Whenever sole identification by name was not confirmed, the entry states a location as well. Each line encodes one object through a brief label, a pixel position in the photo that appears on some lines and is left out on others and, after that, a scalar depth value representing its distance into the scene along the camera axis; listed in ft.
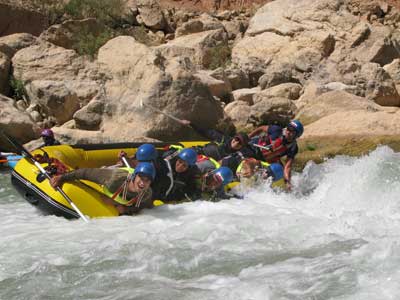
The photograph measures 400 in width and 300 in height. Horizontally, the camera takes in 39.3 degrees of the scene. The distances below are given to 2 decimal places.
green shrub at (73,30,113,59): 45.32
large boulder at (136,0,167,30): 62.85
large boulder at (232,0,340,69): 48.42
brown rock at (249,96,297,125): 34.78
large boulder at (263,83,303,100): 40.73
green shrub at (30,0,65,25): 56.18
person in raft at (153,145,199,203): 18.79
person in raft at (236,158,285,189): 21.21
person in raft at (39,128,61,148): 24.58
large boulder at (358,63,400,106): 41.29
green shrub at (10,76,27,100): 36.55
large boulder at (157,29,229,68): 47.98
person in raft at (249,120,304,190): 23.29
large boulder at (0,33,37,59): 39.60
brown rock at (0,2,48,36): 50.88
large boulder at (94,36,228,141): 30.42
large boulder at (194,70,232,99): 39.06
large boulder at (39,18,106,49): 45.14
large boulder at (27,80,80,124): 33.65
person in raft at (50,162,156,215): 17.24
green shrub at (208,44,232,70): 48.44
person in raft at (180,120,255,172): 21.95
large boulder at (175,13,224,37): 56.55
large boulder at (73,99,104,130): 31.37
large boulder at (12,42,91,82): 37.22
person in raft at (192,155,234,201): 19.49
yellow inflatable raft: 17.66
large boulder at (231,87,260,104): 39.34
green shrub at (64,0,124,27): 58.13
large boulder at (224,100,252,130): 35.29
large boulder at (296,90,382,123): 36.47
